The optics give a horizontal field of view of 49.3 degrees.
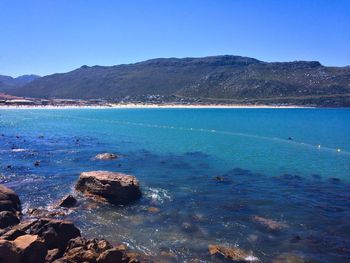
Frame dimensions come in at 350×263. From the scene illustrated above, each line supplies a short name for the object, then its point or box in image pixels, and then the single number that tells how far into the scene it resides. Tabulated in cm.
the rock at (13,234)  1761
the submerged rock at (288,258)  1958
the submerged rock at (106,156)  4615
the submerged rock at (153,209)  2659
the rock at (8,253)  1498
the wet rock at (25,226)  1982
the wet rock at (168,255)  1955
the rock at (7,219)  2180
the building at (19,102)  18400
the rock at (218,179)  3638
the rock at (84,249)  1700
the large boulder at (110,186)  2820
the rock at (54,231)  1877
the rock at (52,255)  1714
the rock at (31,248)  1600
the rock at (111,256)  1680
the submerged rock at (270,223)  2414
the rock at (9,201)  2417
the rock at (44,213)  2495
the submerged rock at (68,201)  2717
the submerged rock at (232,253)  1969
